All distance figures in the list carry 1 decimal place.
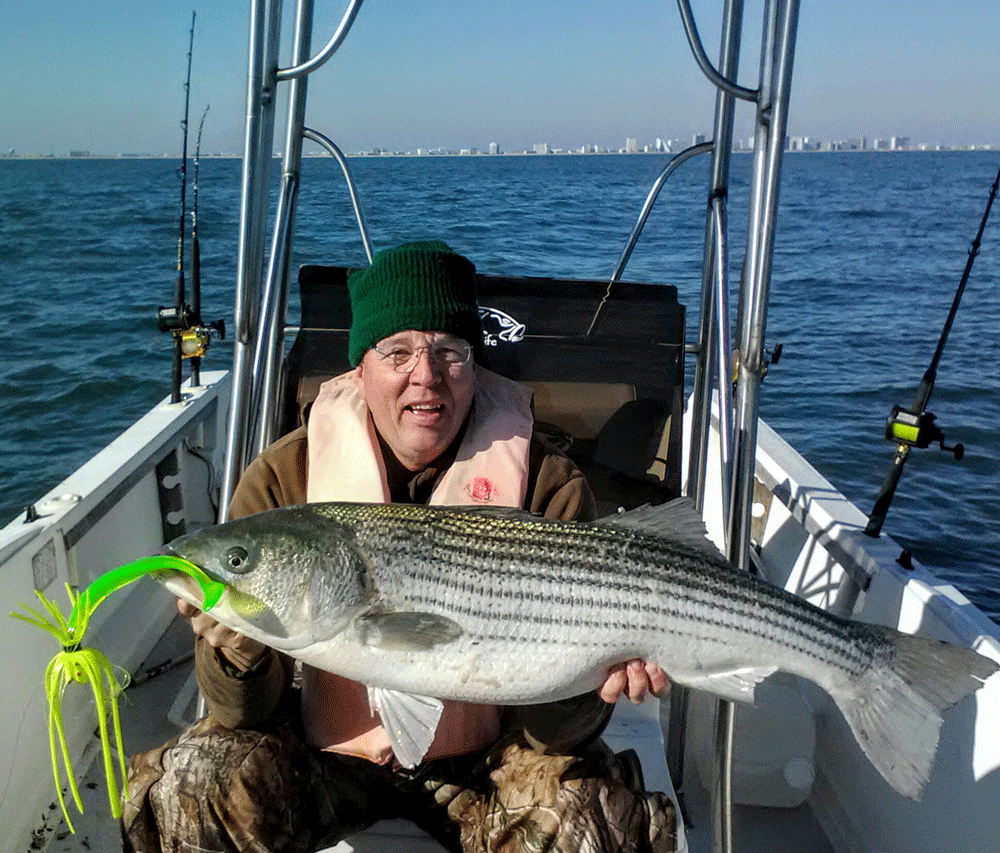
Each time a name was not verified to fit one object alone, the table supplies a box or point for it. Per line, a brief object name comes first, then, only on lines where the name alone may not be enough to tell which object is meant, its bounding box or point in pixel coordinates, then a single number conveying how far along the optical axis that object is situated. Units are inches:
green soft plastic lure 83.4
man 109.1
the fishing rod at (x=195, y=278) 222.8
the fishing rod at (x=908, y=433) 162.6
